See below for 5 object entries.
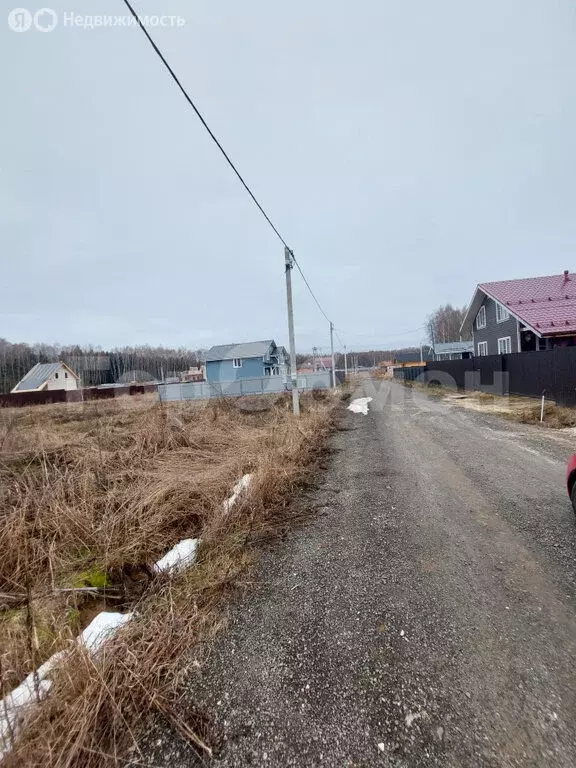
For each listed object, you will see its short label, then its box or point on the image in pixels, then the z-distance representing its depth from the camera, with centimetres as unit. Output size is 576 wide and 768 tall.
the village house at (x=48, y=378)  4553
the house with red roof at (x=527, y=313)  1538
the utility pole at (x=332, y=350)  3152
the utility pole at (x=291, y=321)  1141
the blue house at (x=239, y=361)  3900
